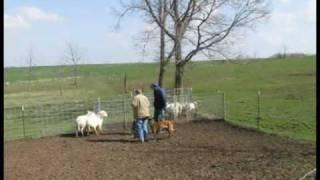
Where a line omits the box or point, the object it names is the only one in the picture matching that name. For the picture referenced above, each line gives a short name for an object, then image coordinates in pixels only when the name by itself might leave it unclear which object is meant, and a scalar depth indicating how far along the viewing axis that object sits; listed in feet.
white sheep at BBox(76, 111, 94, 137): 44.61
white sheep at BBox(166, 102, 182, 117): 54.29
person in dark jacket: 42.42
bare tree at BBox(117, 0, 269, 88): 68.72
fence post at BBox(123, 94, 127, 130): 50.69
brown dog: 42.24
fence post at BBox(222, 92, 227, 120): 56.27
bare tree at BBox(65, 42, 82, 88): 146.80
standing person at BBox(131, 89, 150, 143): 39.79
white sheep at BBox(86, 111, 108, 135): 45.12
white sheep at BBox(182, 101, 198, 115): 55.30
